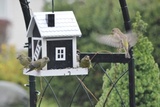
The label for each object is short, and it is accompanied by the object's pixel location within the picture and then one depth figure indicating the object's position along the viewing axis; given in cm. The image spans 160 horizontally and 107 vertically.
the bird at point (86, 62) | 1066
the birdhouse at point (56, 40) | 1066
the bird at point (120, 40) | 1116
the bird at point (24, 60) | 1067
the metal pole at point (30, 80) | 1141
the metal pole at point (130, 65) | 1122
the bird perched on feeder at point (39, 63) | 1027
